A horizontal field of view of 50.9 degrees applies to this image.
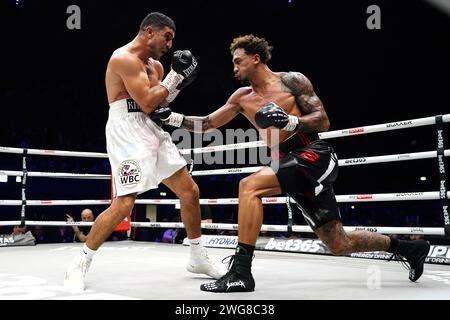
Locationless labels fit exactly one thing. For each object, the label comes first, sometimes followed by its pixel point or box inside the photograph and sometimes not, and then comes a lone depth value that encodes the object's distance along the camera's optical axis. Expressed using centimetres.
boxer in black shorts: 207
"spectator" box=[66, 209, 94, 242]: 500
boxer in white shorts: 223
